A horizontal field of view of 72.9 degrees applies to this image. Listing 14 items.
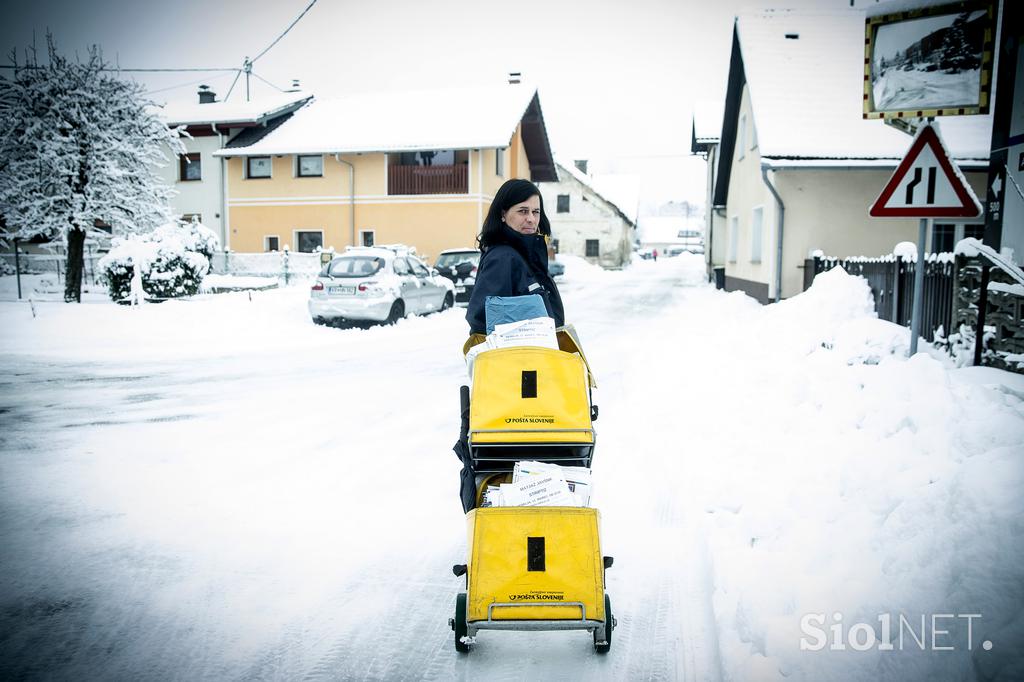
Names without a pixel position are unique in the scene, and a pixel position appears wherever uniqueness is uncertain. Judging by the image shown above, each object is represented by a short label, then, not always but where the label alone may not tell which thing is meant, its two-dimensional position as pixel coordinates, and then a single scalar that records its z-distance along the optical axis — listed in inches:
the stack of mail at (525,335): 106.6
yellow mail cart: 96.9
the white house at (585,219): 1934.1
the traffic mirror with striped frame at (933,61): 262.8
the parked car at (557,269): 1214.9
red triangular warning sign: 214.4
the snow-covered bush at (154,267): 613.9
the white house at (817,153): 559.8
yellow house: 1120.2
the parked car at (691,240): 3966.0
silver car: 522.3
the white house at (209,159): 1209.4
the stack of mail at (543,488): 100.8
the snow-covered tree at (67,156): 666.8
